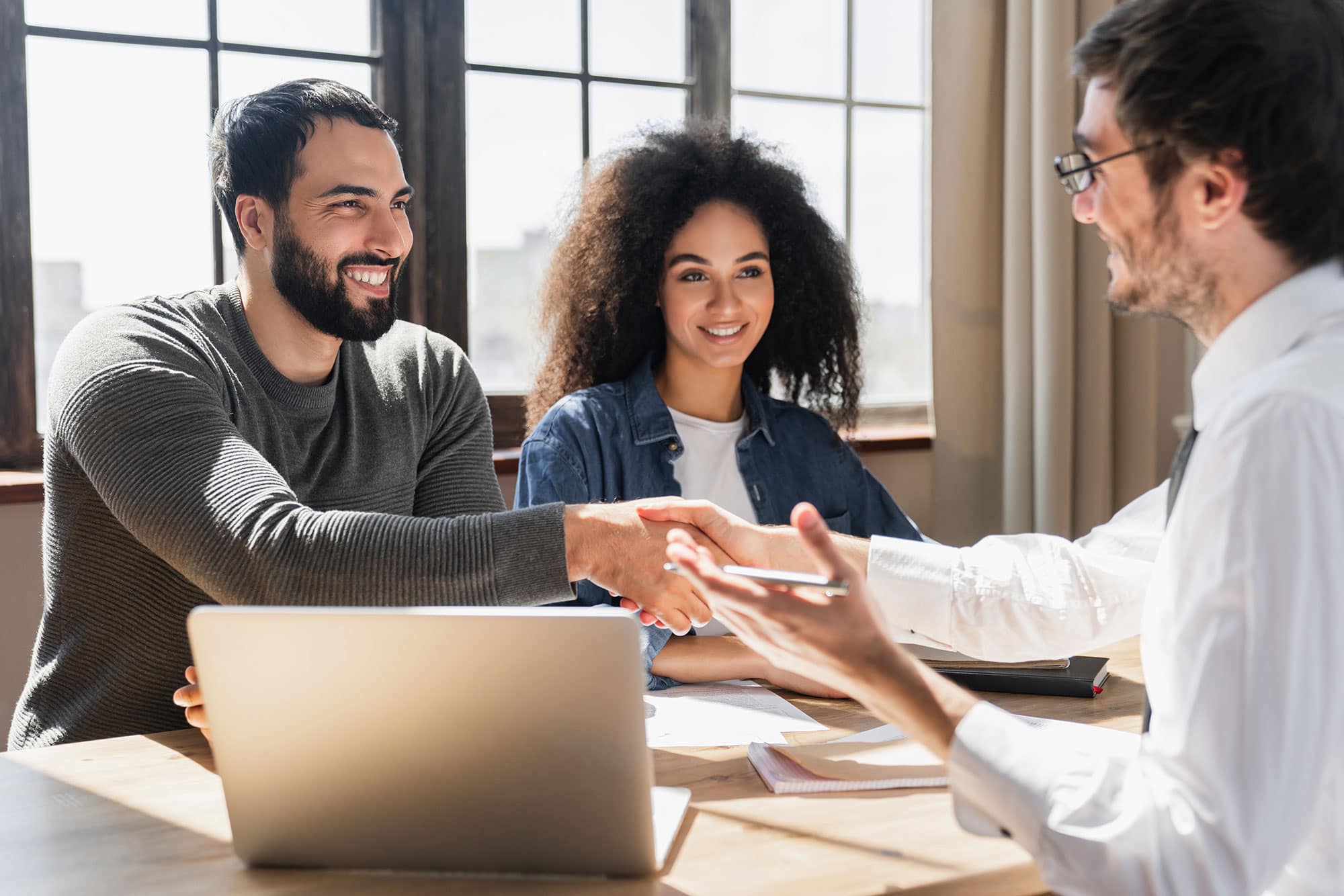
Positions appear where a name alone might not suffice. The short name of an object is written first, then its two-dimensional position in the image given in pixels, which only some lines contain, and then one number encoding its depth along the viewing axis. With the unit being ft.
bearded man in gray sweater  4.14
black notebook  4.60
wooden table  2.90
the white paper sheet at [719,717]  4.10
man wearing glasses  2.45
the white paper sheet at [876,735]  4.02
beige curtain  9.98
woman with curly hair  6.99
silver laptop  2.70
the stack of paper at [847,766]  3.56
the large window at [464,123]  7.67
